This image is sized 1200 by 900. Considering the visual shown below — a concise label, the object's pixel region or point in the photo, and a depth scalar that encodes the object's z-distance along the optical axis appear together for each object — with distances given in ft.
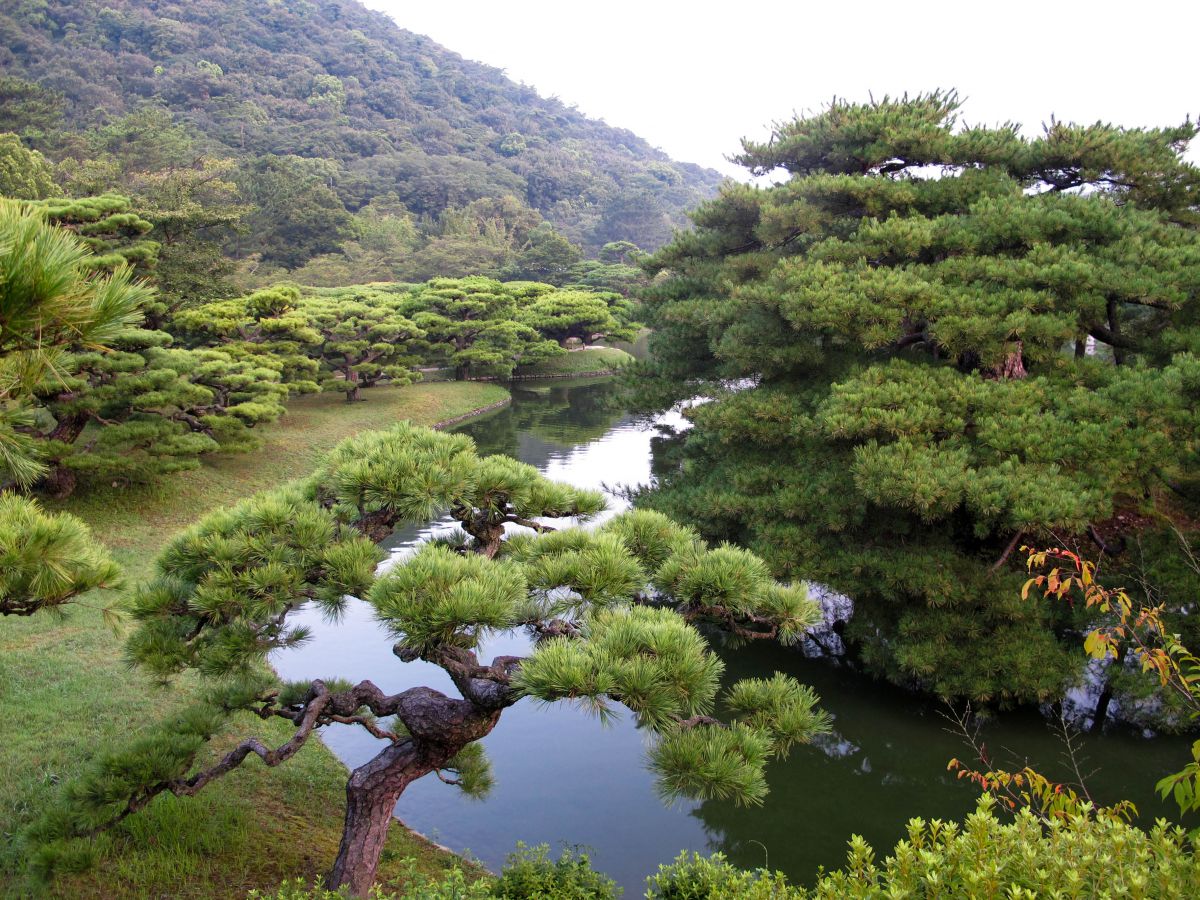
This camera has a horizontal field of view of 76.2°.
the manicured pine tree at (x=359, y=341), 58.23
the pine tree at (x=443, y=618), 8.50
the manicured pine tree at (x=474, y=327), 68.90
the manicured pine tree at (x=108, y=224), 32.07
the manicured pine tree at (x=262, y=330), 46.29
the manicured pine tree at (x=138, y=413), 29.35
